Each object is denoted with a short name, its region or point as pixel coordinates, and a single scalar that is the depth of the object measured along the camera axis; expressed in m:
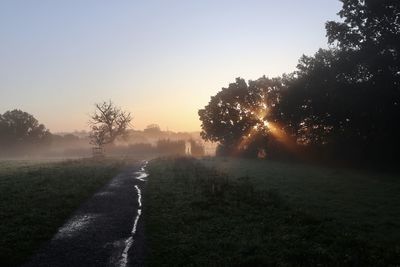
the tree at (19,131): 123.31
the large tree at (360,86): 45.81
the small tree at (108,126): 100.88
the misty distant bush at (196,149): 112.25
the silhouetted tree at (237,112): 89.50
